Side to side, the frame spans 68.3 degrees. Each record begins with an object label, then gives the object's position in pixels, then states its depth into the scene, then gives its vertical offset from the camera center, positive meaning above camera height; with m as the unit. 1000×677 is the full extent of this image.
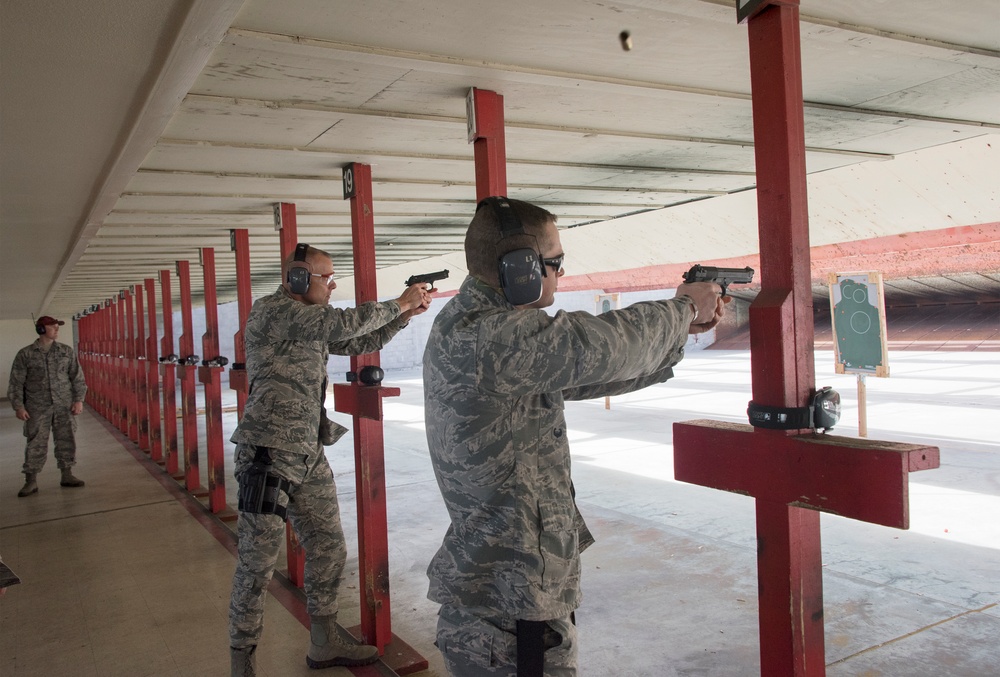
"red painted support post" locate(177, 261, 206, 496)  7.00 -0.48
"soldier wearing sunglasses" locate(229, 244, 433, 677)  2.91 -0.40
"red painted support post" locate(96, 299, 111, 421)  14.68 -0.15
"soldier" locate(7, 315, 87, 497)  7.32 -0.42
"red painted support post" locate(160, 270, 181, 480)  8.12 -0.68
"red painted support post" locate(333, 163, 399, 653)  3.40 -0.72
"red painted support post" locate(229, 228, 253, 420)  5.11 +0.43
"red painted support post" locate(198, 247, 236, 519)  6.06 -0.61
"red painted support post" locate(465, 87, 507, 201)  2.58 +0.70
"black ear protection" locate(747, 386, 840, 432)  1.47 -0.19
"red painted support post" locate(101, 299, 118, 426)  13.66 -0.19
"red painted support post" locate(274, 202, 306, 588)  4.35 +0.58
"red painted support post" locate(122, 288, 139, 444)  10.91 -0.41
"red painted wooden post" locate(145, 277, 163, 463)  9.18 -0.61
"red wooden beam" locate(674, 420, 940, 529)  1.29 -0.29
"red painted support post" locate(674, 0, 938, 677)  1.45 -0.11
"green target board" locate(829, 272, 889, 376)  8.09 -0.05
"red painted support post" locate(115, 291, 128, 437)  11.95 -0.37
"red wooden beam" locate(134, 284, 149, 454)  10.15 -0.36
